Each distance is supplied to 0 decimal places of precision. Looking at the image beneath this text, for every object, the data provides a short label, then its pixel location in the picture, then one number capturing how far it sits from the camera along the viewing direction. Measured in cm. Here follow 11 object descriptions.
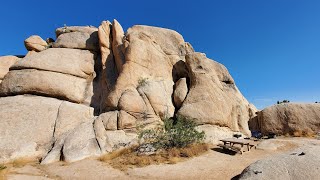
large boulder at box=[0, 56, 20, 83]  1735
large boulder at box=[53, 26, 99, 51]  1910
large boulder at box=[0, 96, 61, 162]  1270
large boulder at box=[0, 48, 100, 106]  1543
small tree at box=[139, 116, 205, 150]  1216
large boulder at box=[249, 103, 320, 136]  1565
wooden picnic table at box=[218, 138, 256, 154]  1138
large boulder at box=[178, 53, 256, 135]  1455
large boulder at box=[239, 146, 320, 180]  574
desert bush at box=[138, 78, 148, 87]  1557
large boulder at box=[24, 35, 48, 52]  1977
